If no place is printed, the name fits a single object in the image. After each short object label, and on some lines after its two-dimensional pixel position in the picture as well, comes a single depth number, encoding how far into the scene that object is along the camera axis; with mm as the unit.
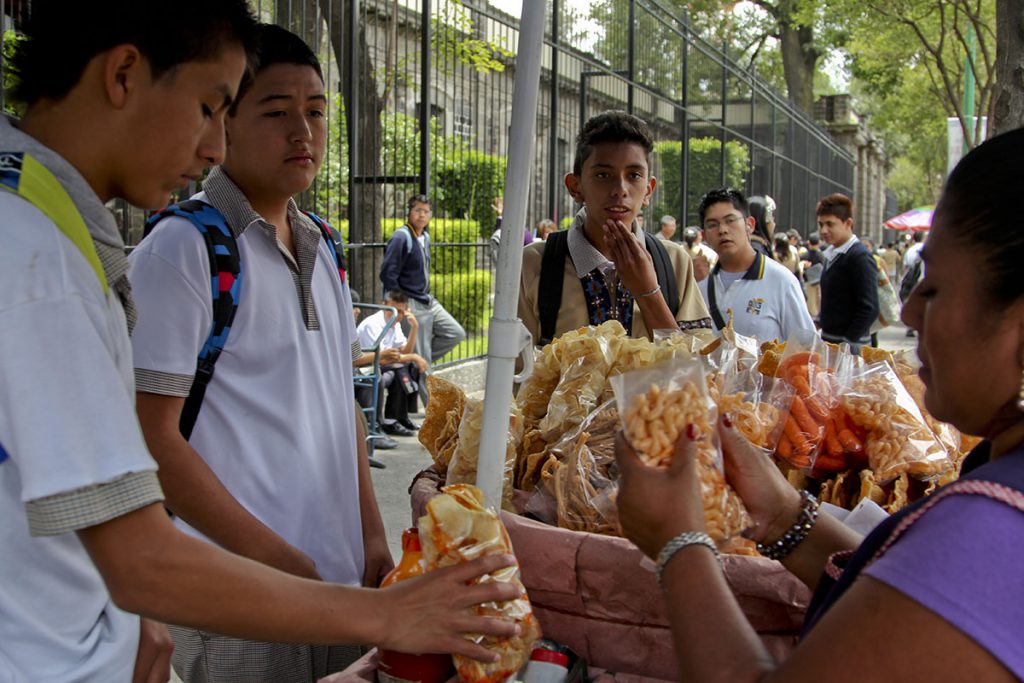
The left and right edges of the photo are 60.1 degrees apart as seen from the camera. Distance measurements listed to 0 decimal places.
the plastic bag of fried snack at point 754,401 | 1924
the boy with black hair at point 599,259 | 3135
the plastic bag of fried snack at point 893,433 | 1972
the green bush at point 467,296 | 10820
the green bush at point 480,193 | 10380
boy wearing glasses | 5074
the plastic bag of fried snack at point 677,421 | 1342
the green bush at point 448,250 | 10920
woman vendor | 923
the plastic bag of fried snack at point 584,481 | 1800
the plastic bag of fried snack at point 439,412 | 2203
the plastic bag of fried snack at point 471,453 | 1979
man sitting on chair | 7969
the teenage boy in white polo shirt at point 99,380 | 1060
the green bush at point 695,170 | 16750
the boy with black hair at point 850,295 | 6879
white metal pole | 1755
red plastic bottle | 1474
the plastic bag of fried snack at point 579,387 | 2090
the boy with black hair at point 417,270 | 8685
